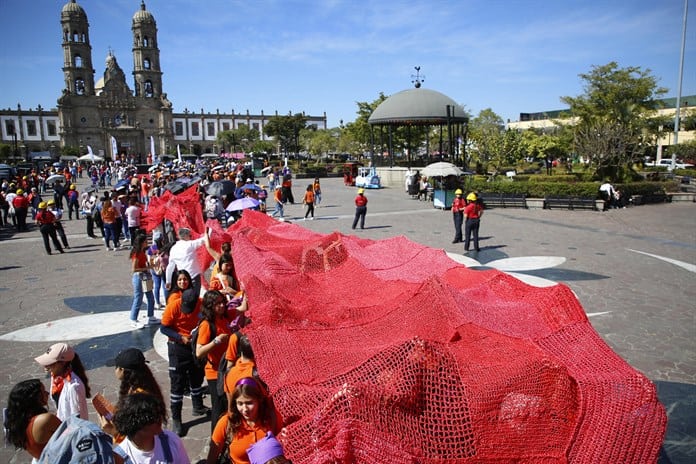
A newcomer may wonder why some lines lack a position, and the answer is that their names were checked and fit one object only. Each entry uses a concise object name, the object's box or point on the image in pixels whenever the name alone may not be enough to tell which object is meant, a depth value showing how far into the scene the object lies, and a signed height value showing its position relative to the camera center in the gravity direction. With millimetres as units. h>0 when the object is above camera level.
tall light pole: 33938 +2859
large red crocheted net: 3125 -1585
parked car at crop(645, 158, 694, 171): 45744 -942
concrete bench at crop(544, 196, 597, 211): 21641 -2077
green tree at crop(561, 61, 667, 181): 27344 +2811
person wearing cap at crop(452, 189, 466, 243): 14336 -1647
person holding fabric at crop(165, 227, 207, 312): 7602 -1467
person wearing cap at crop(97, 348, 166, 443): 3773 -1629
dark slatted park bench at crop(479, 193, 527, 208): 22703 -1992
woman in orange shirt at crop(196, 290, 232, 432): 4766 -1701
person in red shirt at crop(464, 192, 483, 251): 13133 -1553
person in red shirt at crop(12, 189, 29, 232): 18078 -1590
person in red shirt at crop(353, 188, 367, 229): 16316 -1616
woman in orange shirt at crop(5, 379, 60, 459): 3195 -1664
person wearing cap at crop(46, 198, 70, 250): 14188 -1600
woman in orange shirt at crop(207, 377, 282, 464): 3287 -1761
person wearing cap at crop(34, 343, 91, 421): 3857 -1745
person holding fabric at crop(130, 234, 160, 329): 7941 -1920
